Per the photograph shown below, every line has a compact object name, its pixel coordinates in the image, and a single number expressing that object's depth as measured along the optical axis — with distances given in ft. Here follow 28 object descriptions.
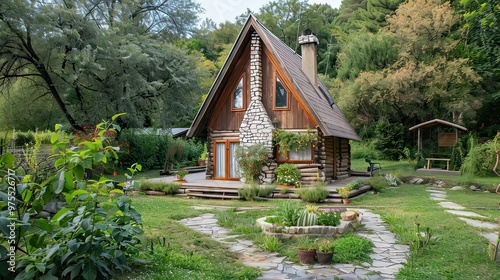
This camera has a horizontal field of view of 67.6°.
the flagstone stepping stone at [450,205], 33.81
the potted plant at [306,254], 18.11
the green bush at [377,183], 44.73
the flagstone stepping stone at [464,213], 29.76
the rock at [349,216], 25.02
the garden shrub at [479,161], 56.29
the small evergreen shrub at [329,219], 23.09
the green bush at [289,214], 23.02
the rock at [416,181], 54.44
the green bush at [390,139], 88.28
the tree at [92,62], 52.65
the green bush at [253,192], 39.37
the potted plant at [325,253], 18.06
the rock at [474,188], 47.16
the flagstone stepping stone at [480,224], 25.89
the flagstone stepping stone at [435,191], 45.69
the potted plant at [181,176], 50.29
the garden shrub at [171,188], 42.93
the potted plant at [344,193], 37.24
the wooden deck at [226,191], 39.78
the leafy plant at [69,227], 12.53
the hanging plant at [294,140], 45.75
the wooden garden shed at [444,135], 63.52
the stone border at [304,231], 22.33
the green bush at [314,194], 36.91
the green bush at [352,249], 18.69
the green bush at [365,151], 90.07
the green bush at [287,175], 45.19
